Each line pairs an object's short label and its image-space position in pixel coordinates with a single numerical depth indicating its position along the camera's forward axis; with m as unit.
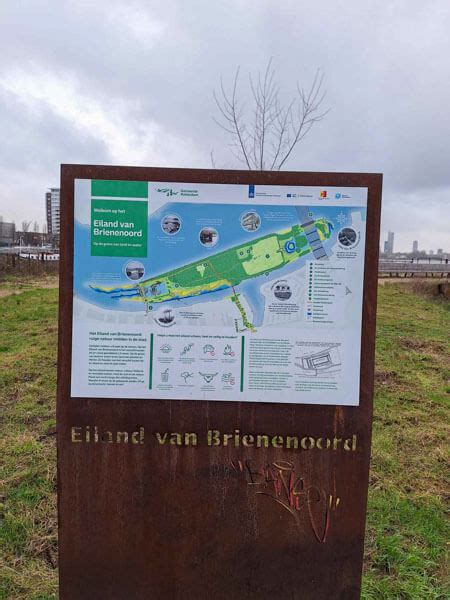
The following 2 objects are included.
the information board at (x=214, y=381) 2.33
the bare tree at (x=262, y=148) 5.60
